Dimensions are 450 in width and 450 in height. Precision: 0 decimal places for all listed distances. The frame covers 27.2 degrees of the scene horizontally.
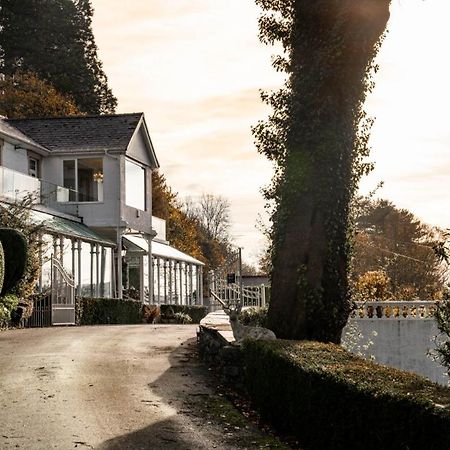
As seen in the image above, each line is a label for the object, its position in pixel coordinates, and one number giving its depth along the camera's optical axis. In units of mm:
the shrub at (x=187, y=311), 41478
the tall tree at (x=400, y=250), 59000
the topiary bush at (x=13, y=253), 23547
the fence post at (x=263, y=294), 33288
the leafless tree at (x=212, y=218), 94500
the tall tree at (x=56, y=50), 71000
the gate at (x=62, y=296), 29828
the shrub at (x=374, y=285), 33938
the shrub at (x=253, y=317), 18694
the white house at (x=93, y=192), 35281
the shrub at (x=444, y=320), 11230
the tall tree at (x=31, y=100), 59969
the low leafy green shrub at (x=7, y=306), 23977
